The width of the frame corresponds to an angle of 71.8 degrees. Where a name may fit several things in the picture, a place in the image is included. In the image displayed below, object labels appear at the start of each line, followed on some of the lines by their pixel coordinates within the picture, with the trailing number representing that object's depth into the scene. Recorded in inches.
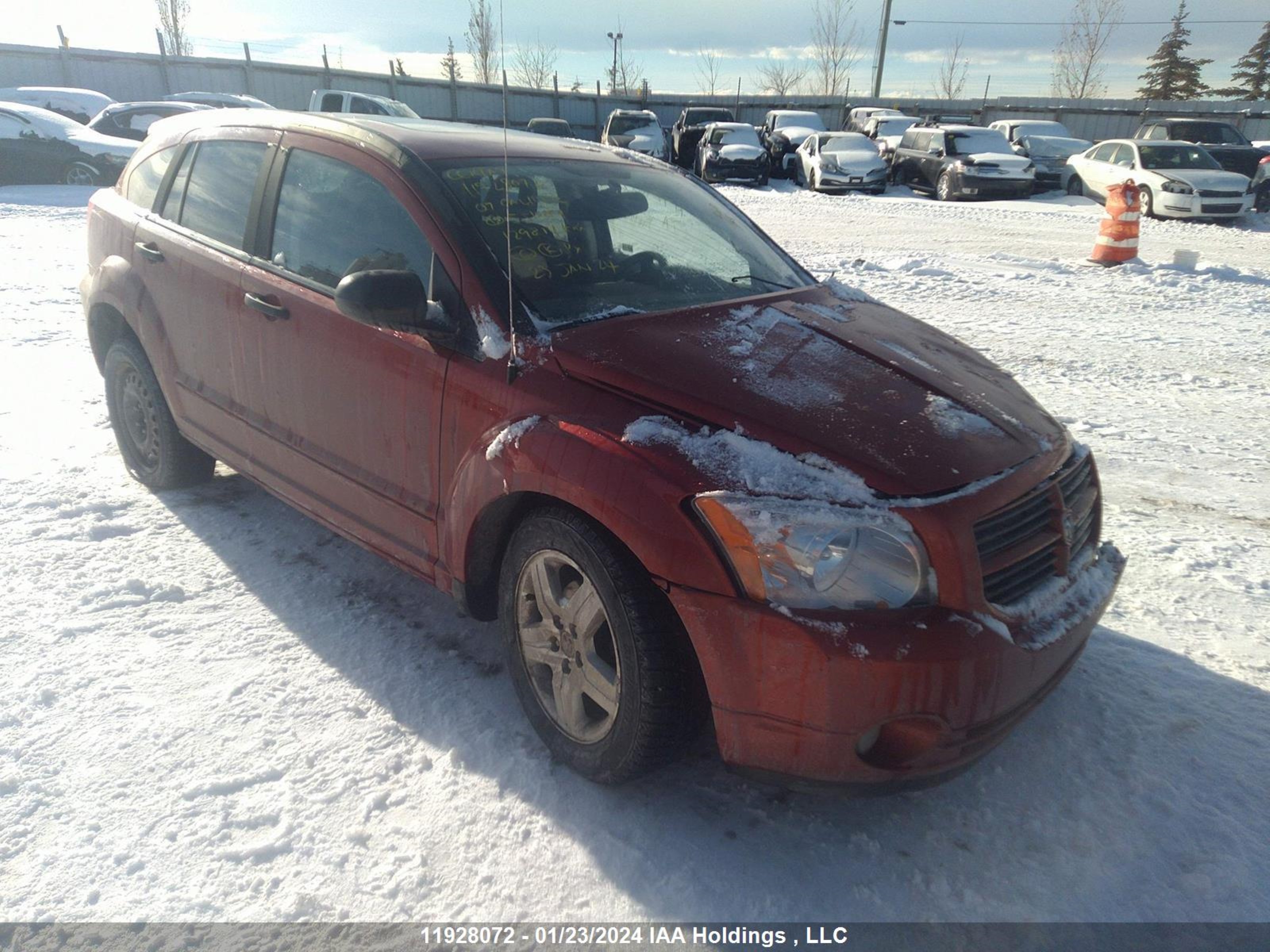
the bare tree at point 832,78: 2004.2
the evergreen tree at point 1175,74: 1995.6
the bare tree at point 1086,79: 1855.3
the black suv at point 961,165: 683.4
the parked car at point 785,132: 871.7
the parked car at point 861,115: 1074.7
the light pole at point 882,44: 1612.9
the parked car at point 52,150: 587.5
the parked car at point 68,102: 700.7
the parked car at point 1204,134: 706.2
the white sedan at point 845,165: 746.2
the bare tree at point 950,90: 2059.5
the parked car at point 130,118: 617.9
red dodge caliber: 81.3
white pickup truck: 661.3
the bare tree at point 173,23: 1809.8
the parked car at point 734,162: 794.2
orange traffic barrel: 391.5
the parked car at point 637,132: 879.7
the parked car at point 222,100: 698.8
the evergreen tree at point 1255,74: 1948.8
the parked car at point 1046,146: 738.8
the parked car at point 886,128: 935.0
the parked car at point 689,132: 973.2
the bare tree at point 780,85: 2133.4
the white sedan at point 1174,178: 563.5
